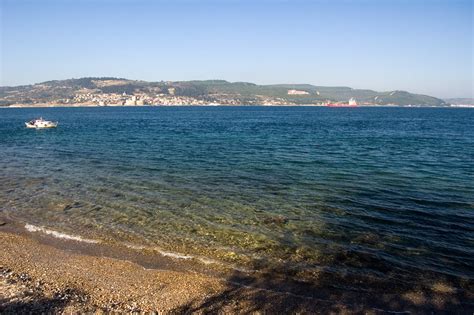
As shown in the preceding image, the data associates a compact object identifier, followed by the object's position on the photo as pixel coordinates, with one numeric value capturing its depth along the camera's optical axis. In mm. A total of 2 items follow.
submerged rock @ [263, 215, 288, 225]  17219
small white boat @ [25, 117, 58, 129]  75875
